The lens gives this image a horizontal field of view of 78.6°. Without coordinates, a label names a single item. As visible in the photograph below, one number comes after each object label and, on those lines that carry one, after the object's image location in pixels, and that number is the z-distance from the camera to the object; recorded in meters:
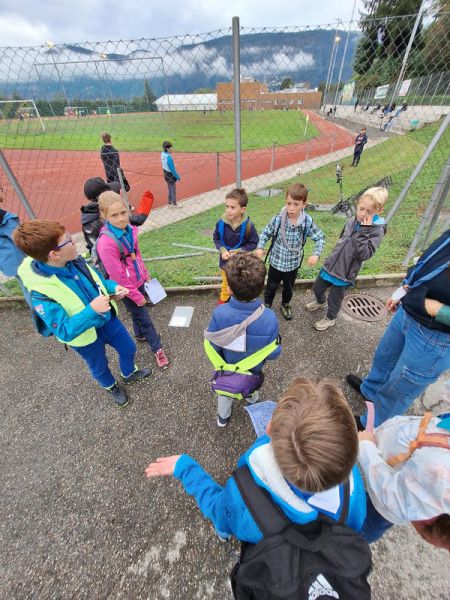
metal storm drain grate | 3.66
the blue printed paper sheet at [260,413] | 2.07
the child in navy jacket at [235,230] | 3.08
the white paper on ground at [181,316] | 3.75
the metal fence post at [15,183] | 3.43
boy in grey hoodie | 2.65
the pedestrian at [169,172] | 8.95
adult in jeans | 1.74
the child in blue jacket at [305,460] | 0.84
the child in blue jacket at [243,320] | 1.82
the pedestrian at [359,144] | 12.02
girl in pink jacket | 2.55
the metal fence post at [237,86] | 2.66
